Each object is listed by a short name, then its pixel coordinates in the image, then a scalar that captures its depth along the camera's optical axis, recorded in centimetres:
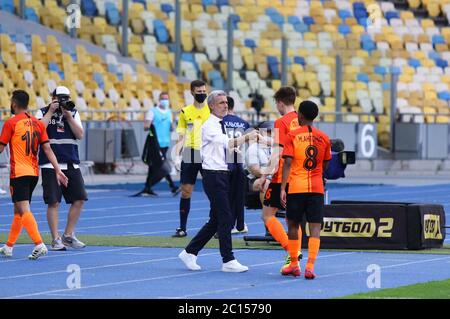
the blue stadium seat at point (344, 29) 4656
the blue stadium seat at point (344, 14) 4717
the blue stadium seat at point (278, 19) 4578
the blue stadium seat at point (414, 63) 4656
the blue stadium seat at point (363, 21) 4720
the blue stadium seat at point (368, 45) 4622
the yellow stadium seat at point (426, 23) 4812
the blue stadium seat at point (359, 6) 4779
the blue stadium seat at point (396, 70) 4571
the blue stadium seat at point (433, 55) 4709
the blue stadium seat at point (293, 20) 4613
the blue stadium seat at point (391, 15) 4775
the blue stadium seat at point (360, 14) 4744
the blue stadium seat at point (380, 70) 4541
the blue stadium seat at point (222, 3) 4503
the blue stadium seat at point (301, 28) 4600
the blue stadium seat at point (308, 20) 4647
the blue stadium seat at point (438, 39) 4768
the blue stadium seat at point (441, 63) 4678
